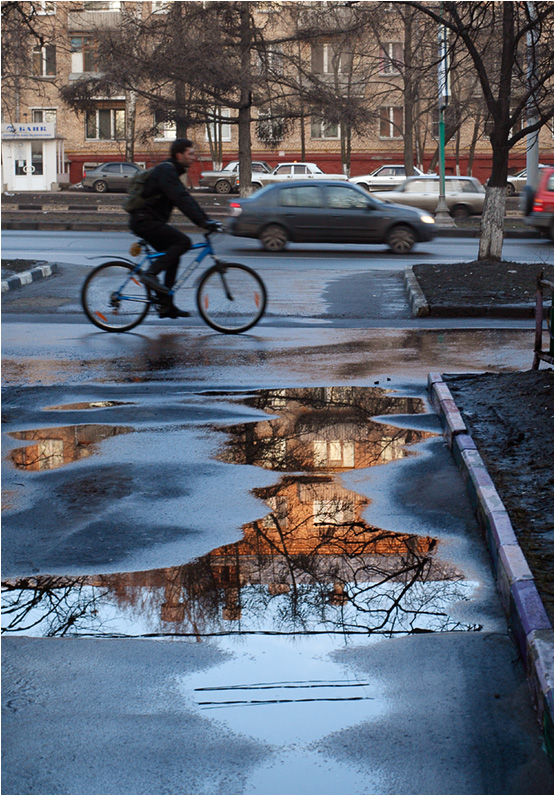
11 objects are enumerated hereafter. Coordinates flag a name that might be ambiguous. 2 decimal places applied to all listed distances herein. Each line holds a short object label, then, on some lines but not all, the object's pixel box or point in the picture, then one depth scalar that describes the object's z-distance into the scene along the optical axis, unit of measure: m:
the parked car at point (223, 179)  50.47
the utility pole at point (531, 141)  14.87
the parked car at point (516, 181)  45.06
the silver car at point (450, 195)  33.06
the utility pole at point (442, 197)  27.70
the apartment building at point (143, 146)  55.84
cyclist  9.80
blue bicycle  10.29
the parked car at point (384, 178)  45.08
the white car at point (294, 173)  47.91
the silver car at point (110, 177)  51.62
